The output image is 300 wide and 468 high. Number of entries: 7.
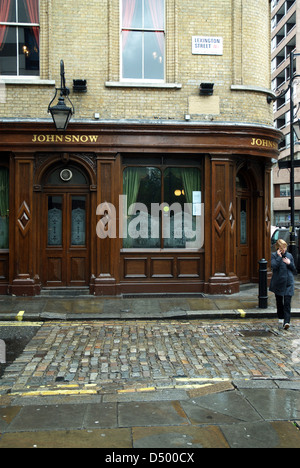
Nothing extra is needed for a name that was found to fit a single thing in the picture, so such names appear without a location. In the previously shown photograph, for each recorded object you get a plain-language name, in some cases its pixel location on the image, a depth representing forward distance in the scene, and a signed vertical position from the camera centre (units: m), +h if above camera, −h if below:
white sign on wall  11.80 +4.71
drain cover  8.26 -1.84
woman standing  8.66 -0.95
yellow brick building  11.48 +2.23
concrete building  47.44 +17.13
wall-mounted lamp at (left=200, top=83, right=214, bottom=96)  11.60 +3.54
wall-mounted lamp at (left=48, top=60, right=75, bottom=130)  10.27 +2.61
